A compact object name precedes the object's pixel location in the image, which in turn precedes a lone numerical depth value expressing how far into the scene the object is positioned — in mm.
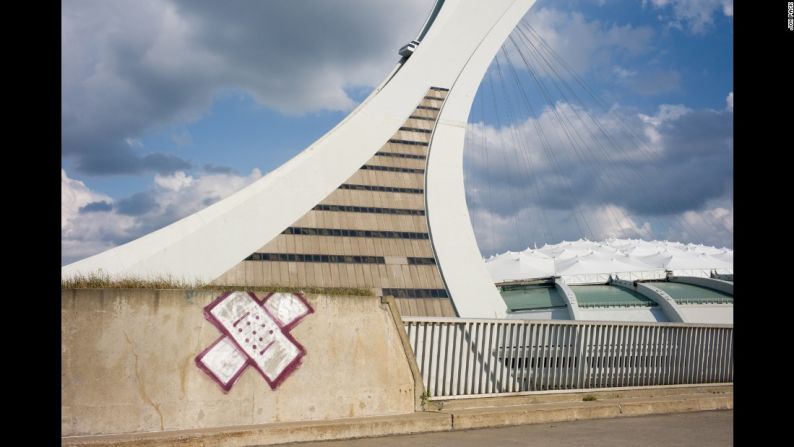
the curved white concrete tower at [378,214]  37750
